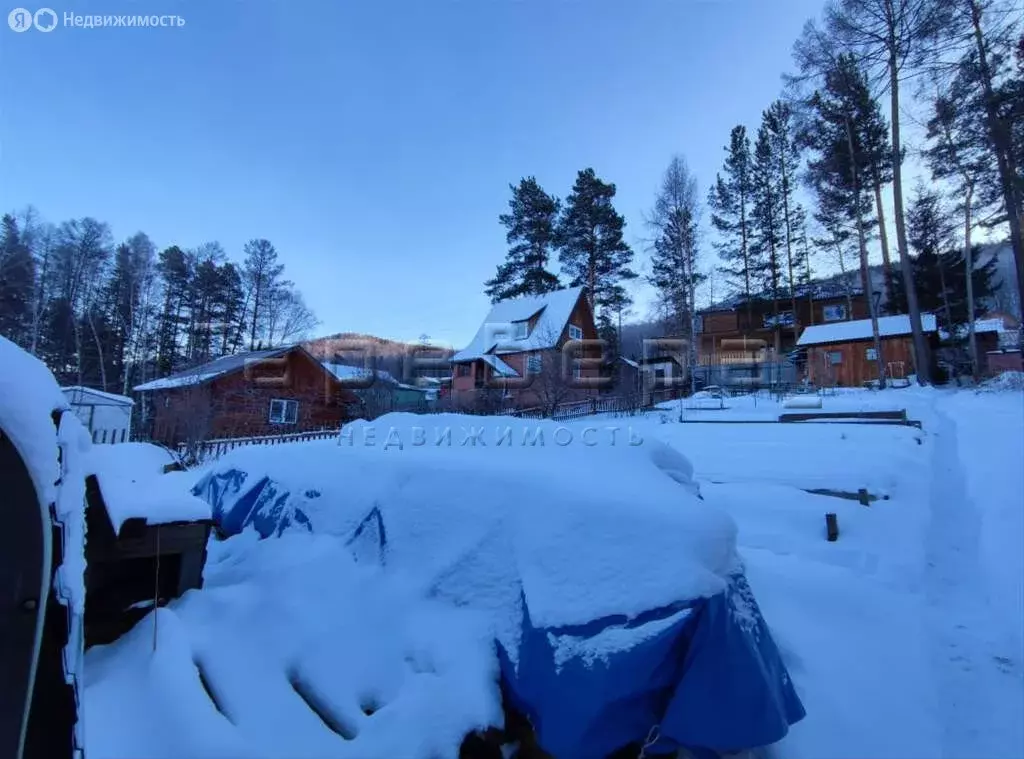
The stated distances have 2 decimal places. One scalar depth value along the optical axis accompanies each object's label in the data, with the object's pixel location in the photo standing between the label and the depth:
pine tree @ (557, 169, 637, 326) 27.88
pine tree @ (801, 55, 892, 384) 18.02
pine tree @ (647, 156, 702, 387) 23.42
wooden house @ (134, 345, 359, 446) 13.16
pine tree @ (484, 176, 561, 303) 28.91
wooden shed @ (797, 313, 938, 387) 21.83
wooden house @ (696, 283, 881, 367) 29.34
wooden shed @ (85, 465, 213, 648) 1.77
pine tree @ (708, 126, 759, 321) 28.50
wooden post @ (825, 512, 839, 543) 3.70
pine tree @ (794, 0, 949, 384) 15.04
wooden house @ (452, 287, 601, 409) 18.14
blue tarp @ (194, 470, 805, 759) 1.39
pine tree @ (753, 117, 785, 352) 28.12
